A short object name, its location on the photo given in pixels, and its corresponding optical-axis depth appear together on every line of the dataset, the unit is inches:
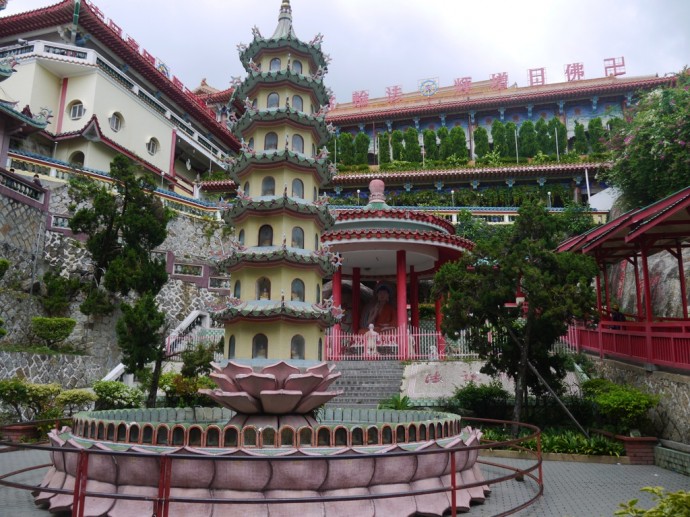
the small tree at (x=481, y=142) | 1823.9
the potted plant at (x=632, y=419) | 467.8
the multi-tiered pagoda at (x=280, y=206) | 417.1
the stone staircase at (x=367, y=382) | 633.0
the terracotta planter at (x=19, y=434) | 528.1
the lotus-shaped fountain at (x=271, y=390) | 356.8
